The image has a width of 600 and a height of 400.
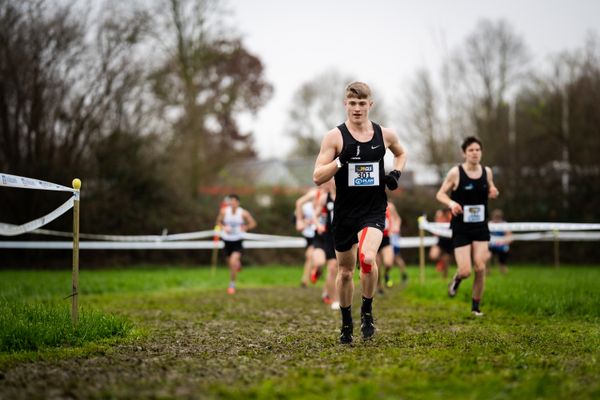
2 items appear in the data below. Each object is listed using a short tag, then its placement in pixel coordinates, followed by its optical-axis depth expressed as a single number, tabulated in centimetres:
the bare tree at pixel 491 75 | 3325
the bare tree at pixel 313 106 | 5006
